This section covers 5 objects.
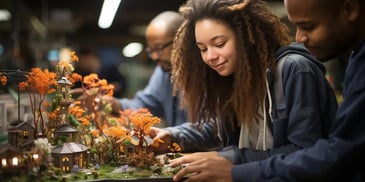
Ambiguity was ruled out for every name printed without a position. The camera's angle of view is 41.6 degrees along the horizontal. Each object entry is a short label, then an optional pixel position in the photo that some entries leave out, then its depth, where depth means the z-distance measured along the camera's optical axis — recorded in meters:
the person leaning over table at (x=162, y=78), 3.01
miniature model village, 1.73
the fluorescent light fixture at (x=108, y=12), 2.96
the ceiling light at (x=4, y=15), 3.88
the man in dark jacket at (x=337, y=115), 1.51
